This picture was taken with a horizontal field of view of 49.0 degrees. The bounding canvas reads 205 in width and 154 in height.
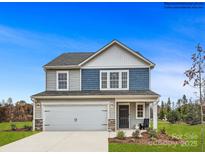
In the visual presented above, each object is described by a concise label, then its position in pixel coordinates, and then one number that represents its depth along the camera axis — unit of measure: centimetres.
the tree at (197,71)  834
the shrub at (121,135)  1136
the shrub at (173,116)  1864
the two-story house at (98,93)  1463
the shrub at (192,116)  1540
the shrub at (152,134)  1159
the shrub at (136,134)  1147
